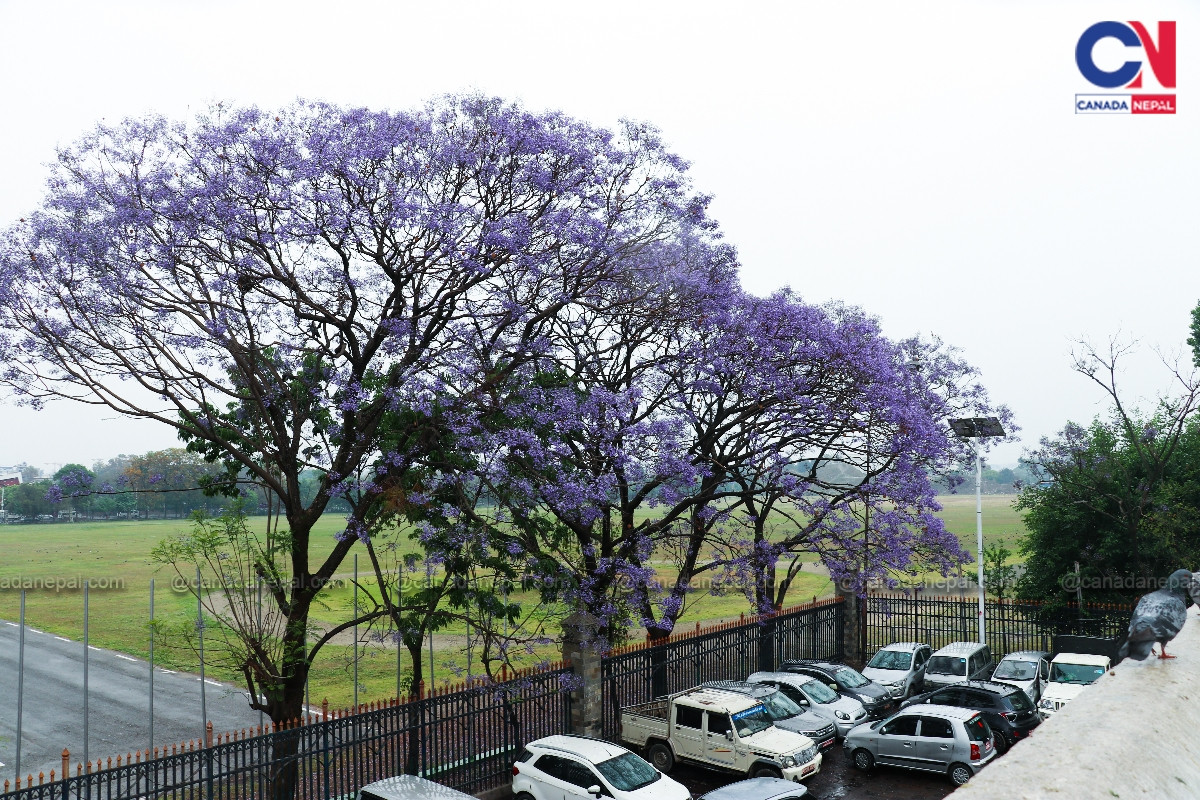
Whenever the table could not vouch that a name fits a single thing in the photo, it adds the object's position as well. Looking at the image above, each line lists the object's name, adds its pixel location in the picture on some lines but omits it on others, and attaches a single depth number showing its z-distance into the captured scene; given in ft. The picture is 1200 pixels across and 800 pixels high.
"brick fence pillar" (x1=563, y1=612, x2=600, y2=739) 57.47
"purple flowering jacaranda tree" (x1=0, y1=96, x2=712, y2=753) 54.60
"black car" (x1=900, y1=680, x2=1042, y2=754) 60.44
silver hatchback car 53.52
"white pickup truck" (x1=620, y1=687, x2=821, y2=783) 53.21
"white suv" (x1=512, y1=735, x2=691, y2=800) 45.55
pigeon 27.04
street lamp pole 87.30
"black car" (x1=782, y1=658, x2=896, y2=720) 68.21
